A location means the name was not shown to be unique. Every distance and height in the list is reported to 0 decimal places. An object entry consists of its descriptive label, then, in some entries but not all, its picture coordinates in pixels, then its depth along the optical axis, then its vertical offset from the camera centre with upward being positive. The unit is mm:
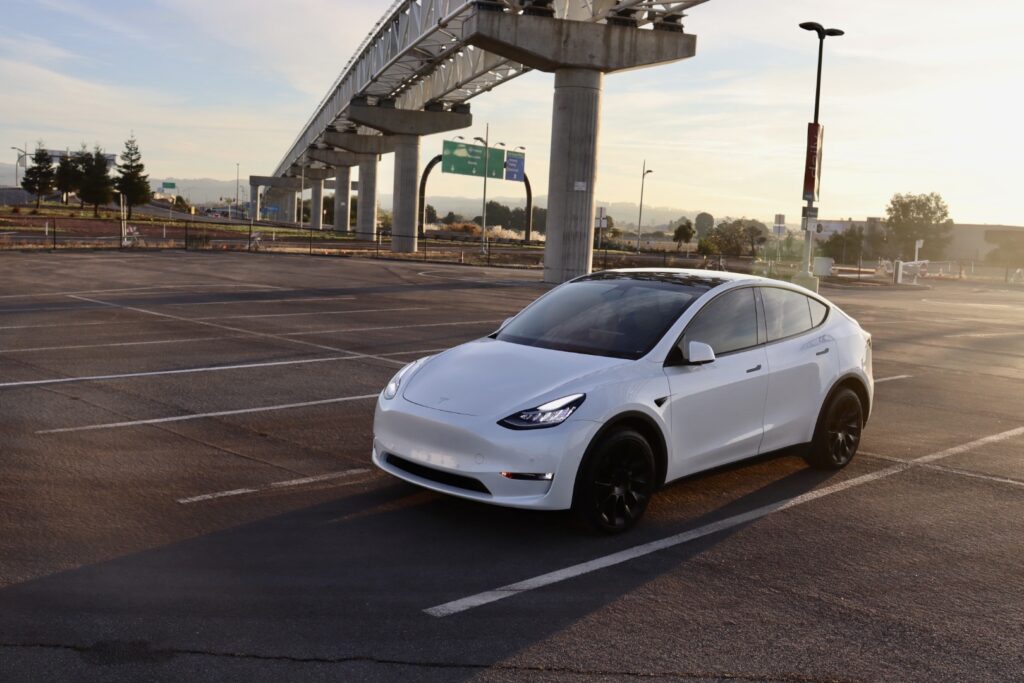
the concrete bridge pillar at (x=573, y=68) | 28797 +4718
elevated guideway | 28891 +5680
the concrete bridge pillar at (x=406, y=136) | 50844 +4522
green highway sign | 73750 +4802
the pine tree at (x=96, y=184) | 91750 +2122
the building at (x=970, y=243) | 110188 +586
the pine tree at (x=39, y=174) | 98875 +3010
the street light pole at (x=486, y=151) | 74038 +5551
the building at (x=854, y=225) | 111294 +2143
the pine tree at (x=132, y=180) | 91625 +2665
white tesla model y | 6004 -1061
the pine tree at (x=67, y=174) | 98438 +3239
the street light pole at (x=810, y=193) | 30281 +1433
